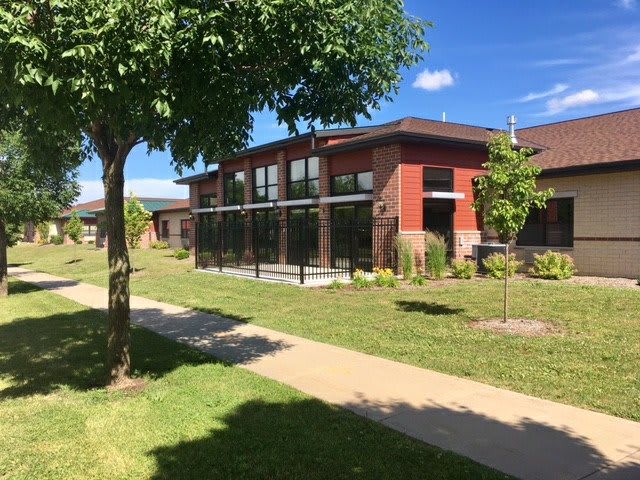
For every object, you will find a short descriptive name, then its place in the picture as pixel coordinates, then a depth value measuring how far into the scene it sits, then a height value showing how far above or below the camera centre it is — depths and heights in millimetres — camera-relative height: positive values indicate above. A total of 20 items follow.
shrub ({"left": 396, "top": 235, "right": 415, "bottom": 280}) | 14820 -734
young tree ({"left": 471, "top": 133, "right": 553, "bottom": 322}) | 8383 +672
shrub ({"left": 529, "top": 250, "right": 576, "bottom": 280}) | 13375 -938
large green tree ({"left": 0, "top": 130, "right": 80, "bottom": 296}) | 13555 +1040
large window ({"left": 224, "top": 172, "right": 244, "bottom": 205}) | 24728 +2040
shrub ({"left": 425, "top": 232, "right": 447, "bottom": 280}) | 14258 -770
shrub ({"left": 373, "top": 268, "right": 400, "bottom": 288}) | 13289 -1275
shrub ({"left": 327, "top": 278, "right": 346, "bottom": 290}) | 13406 -1426
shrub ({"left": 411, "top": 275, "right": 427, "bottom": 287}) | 13320 -1321
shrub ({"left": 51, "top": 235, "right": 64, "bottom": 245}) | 49969 -856
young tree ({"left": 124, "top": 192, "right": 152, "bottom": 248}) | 26125 +545
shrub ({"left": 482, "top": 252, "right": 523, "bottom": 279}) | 13992 -947
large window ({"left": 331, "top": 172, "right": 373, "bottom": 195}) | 17219 +1601
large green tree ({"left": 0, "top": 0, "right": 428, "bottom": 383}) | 4027 +1474
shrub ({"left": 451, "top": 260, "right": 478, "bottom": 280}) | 14141 -1079
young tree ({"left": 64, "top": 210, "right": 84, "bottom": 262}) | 44469 +253
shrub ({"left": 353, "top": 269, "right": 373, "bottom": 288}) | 13375 -1320
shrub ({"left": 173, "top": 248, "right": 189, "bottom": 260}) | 25625 -1188
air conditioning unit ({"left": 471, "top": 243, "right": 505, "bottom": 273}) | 15412 -602
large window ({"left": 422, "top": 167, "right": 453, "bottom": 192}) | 16317 +1589
